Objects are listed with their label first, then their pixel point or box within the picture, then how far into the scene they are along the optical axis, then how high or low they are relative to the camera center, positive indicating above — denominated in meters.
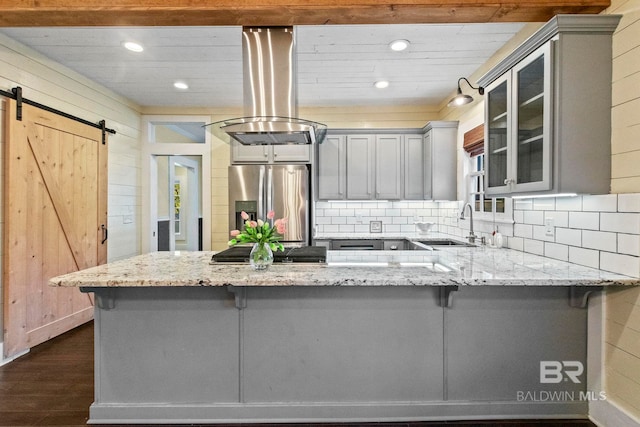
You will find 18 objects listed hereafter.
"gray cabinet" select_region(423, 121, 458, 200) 4.12 +0.60
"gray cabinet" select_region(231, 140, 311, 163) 4.34 +0.70
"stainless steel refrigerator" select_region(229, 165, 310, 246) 4.24 +0.19
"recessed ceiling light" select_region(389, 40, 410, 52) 2.92 +1.42
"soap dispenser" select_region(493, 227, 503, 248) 2.96 -0.25
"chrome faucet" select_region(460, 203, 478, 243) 3.40 -0.22
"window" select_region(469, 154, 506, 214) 3.45 +0.24
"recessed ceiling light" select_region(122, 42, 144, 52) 2.98 +1.43
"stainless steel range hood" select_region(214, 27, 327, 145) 2.26 +0.83
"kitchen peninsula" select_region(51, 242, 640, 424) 2.03 -0.84
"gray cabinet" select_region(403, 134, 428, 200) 4.46 +0.57
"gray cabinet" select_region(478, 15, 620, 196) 1.92 +0.60
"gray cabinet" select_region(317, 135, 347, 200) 4.48 +0.54
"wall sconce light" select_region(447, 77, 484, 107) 2.84 +0.92
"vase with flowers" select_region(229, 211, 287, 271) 2.00 -0.17
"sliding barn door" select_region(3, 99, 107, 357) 2.84 -0.09
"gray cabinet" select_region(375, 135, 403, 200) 4.47 +0.57
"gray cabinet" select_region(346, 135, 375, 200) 4.48 +0.60
